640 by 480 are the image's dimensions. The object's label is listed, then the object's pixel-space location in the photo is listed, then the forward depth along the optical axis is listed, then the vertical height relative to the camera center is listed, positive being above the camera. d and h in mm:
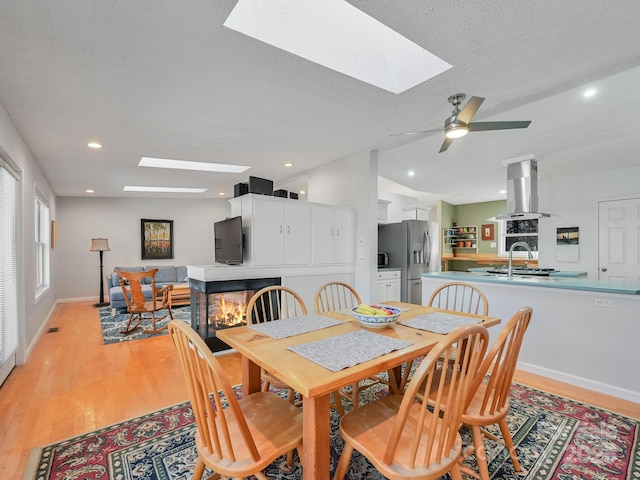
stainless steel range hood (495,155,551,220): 3828 +584
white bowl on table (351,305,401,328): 1726 -465
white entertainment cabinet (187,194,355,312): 3592 -101
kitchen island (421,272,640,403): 2400 -772
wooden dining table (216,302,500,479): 1135 -526
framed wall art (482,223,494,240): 7887 +122
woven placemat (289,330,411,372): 1282 -514
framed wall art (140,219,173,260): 7230 -39
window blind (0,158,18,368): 2676 -225
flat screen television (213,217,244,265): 3609 -58
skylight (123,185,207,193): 6105 +987
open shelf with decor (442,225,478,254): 8211 -81
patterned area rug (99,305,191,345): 4145 -1332
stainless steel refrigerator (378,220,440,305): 5340 -253
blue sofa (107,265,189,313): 5516 -906
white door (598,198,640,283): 4695 -74
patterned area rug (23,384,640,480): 1620 -1231
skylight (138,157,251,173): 4477 +1084
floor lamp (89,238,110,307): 6352 -214
